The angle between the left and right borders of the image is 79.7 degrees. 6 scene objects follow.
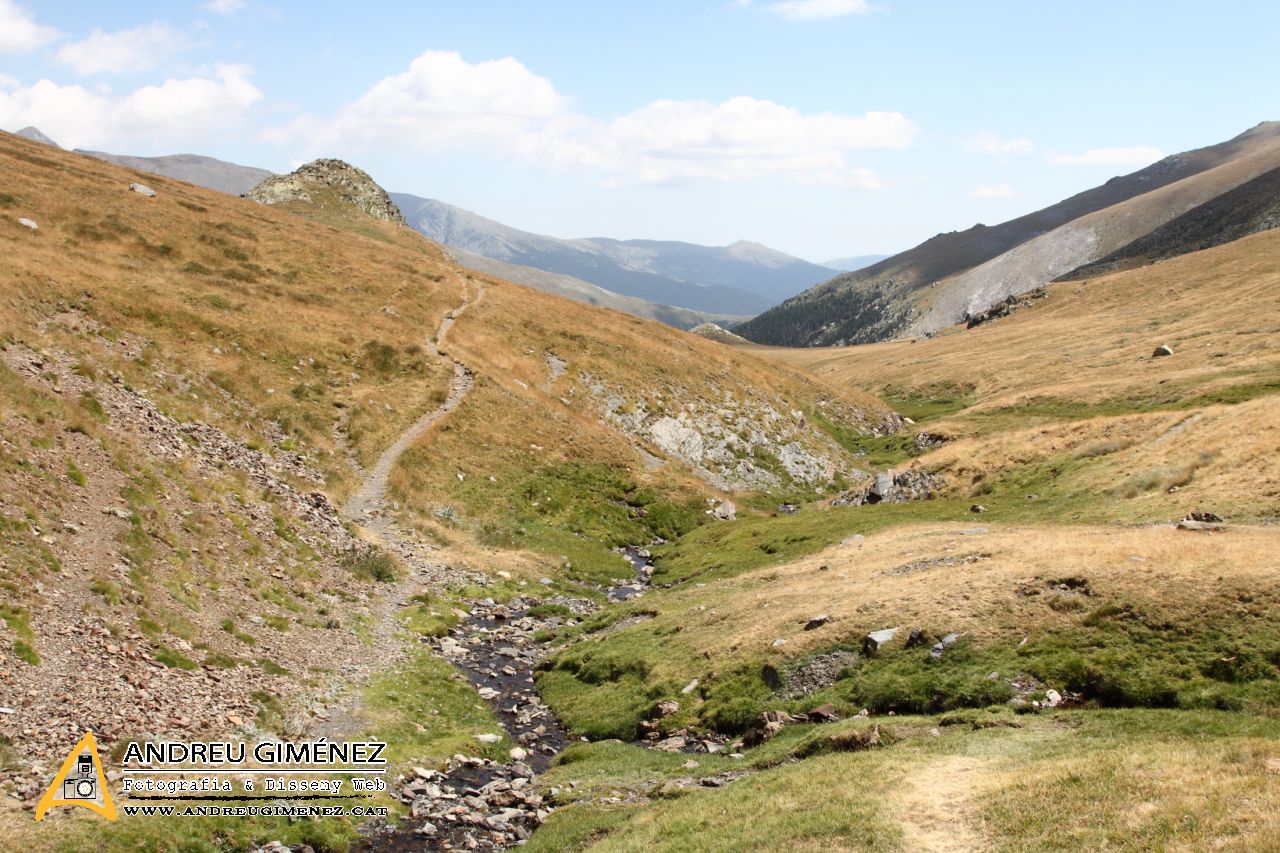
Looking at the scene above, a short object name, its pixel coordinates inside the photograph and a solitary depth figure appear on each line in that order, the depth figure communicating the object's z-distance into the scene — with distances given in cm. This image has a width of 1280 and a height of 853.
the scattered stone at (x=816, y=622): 2988
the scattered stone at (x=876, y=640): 2708
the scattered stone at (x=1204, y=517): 3406
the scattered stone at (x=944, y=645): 2592
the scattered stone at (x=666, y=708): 2805
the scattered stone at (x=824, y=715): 2484
